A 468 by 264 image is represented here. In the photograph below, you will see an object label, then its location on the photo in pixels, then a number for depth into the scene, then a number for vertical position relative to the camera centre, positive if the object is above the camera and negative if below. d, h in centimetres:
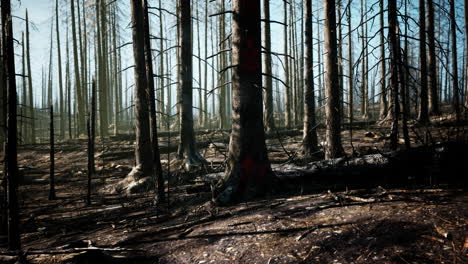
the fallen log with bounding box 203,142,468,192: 453 -71
